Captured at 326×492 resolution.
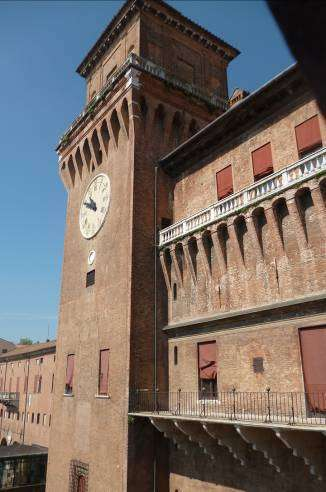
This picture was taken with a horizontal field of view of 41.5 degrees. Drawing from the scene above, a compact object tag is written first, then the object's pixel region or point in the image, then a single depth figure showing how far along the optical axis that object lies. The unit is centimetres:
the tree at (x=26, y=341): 12106
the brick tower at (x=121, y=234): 1808
